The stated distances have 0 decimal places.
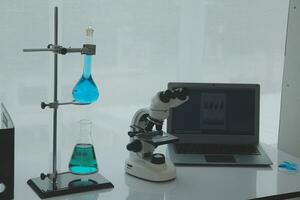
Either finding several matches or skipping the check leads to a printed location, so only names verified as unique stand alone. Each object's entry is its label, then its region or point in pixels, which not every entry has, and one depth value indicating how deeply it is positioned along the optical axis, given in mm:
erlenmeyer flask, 2394
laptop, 2788
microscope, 2408
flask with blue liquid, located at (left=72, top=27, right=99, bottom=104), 2339
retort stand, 2300
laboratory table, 2318
